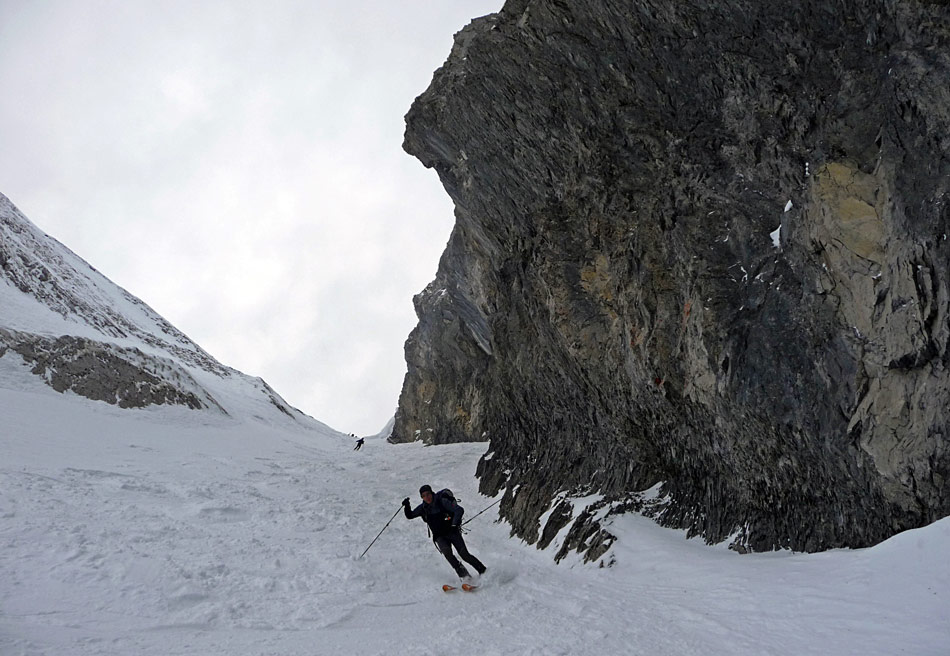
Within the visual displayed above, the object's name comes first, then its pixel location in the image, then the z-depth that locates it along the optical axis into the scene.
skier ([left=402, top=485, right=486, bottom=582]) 11.21
